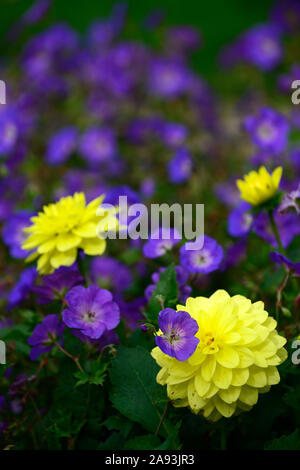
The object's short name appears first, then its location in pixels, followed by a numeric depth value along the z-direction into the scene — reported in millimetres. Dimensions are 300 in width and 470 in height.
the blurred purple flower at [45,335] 789
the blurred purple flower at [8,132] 1515
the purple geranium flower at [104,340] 812
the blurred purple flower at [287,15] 2227
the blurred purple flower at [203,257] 874
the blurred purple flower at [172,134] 1854
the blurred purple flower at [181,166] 1520
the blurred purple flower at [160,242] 921
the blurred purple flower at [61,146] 1887
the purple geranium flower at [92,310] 752
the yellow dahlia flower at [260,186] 838
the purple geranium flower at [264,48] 2250
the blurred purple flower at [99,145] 1852
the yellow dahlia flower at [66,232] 826
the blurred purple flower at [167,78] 1996
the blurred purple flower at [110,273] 1283
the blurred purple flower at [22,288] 970
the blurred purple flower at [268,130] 1270
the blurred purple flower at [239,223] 1036
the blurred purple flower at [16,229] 1178
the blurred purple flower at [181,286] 878
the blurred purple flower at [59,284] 842
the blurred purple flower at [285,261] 820
